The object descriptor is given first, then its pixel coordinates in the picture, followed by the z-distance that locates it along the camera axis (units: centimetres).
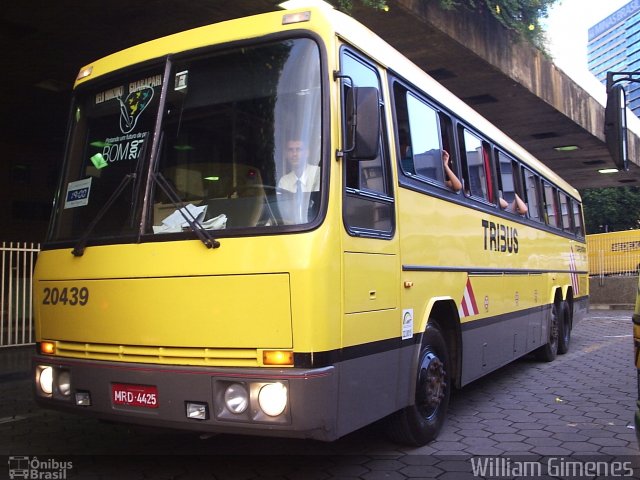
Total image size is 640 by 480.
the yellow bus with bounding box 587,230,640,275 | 2188
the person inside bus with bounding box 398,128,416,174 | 457
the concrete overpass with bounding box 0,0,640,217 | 920
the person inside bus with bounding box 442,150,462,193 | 542
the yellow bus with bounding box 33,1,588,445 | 338
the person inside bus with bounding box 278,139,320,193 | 352
